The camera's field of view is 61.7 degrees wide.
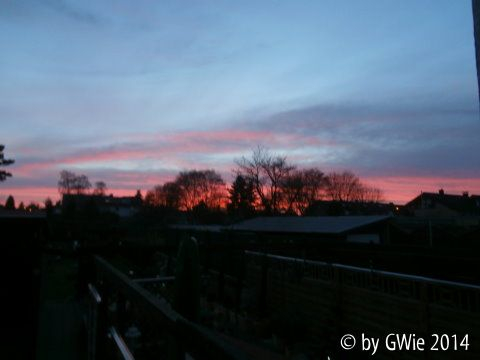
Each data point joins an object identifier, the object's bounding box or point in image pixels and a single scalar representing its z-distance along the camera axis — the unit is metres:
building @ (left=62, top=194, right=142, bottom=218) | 62.95
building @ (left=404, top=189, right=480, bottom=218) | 53.31
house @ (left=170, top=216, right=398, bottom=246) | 16.86
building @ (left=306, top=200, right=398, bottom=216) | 46.80
